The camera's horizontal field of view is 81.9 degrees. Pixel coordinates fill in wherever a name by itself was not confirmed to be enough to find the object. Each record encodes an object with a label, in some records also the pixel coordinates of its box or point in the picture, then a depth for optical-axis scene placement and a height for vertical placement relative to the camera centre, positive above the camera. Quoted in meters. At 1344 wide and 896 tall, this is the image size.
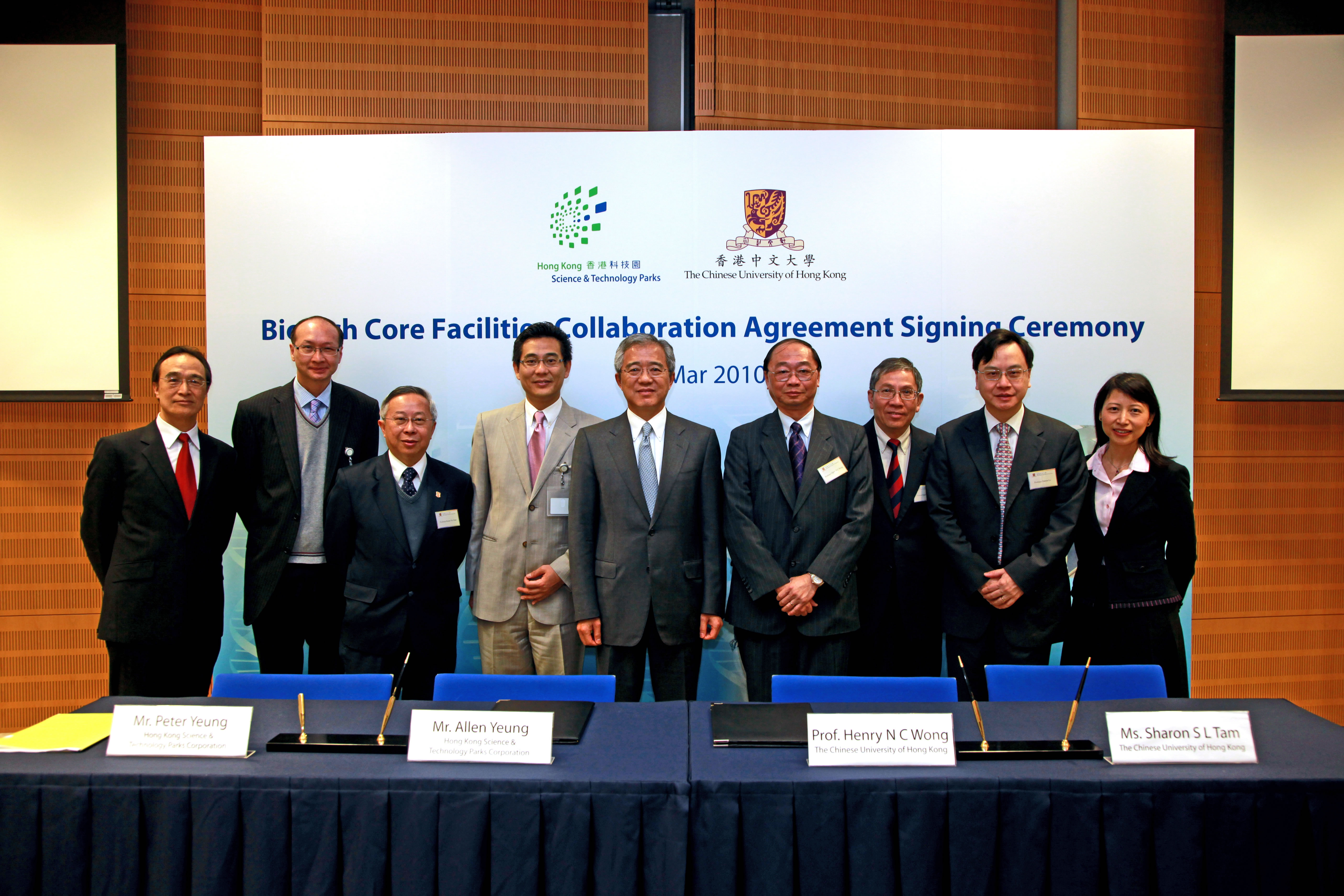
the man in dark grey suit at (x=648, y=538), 2.87 -0.35
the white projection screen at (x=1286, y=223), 3.98 +1.14
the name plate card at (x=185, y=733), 1.63 -0.62
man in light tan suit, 3.12 -0.35
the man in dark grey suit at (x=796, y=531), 2.86 -0.33
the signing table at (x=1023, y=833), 1.50 -0.76
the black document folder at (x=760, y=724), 1.70 -0.65
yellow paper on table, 1.65 -0.65
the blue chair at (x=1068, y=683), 2.21 -0.69
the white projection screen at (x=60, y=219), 3.83 +1.11
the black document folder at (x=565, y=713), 1.74 -0.65
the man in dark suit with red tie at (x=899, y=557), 3.11 -0.46
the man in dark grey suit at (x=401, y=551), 2.89 -0.41
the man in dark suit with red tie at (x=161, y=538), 2.88 -0.36
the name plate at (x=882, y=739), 1.57 -0.60
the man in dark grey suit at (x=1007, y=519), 2.94 -0.29
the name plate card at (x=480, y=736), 1.59 -0.61
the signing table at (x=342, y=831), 1.50 -0.76
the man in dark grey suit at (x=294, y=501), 3.16 -0.24
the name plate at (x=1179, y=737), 1.58 -0.60
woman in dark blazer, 2.89 -0.39
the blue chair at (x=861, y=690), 2.15 -0.69
